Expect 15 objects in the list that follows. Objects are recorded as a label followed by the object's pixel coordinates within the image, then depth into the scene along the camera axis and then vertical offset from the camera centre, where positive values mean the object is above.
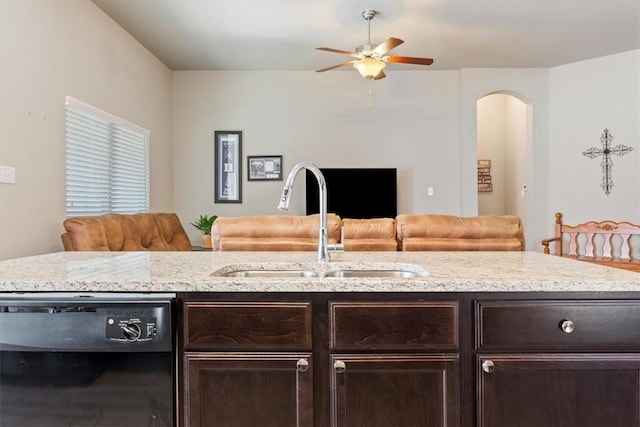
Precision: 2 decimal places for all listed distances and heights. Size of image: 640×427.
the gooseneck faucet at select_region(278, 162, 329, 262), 1.37 +0.04
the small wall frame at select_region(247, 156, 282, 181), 5.48 +0.66
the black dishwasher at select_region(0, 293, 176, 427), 1.06 -0.39
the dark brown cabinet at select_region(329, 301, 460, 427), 1.08 -0.41
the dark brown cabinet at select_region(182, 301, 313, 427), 1.09 -0.38
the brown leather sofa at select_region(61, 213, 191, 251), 2.65 -0.13
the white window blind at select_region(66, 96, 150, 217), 3.20 +0.51
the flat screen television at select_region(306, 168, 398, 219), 5.27 +0.30
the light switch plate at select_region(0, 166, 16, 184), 2.38 +0.26
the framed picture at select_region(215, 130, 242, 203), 5.48 +0.74
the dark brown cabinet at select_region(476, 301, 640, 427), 1.06 -0.40
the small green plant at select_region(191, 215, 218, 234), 4.82 -0.11
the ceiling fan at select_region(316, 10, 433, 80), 3.63 +1.46
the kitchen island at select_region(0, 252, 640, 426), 1.07 -0.37
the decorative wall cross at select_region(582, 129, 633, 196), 4.91 +0.71
